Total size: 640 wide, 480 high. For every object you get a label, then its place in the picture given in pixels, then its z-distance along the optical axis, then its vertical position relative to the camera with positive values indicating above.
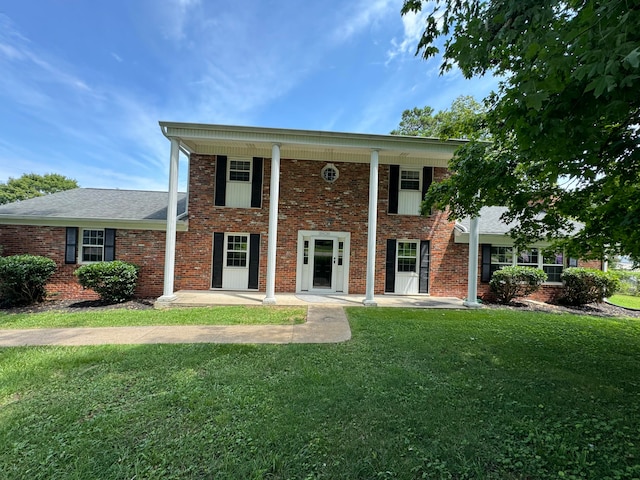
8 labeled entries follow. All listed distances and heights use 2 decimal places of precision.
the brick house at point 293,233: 10.03 +0.39
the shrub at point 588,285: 10.22 -1.11
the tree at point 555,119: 1.96 +1.18
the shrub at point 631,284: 15.18 -1.56
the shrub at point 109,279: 8.73 -1.22
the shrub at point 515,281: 9.99 -1.05
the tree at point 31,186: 30.86 +5.68
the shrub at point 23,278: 8.65 -1.26
